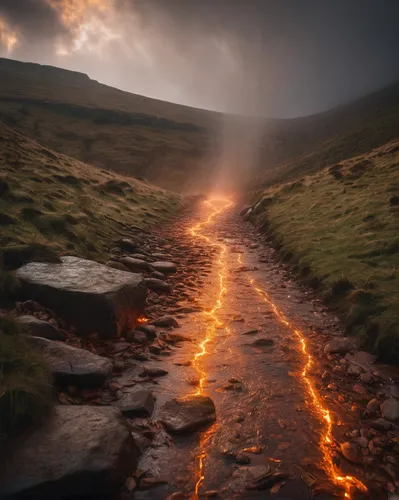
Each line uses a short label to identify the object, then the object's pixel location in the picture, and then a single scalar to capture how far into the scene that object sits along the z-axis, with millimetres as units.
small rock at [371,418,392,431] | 5609
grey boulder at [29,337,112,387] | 5879
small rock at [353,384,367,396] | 6590
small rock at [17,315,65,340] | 6891
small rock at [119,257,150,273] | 12881
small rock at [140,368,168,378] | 6905
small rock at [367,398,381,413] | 6070
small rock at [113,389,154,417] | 5684
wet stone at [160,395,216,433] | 5484
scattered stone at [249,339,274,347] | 8492
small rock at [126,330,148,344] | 8117
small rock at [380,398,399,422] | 5852
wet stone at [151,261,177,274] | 13402
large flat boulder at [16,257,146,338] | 7961
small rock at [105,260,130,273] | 12164
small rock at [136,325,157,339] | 8508
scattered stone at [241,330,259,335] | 9141
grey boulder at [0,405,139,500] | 3777
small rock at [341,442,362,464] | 4977
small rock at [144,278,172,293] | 11469
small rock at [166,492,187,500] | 4266
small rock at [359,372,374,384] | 6876
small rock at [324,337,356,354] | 8125
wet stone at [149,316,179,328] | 9188
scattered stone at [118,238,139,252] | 15560
